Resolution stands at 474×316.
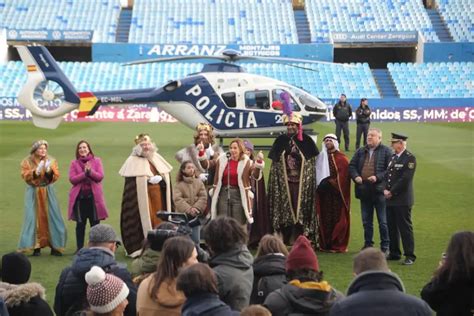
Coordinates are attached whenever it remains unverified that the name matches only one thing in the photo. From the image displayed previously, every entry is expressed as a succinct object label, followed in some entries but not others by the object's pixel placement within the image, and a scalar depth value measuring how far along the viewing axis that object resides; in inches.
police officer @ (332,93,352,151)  1139.9
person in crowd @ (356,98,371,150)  1130.0
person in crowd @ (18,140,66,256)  510.0
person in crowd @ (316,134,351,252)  520.7
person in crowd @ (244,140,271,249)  519.5
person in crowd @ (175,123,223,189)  502.7
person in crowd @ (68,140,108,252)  506.6
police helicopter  1072.8
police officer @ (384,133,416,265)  486.6
